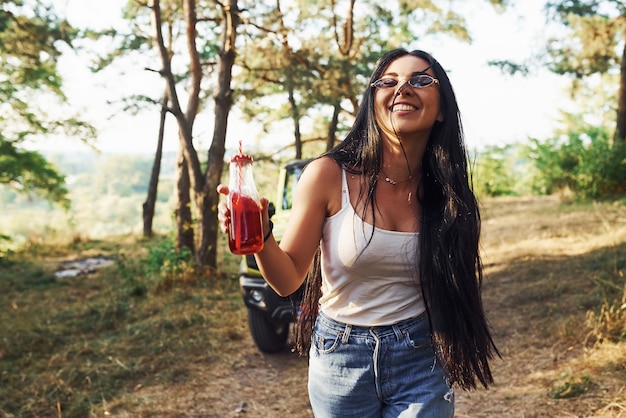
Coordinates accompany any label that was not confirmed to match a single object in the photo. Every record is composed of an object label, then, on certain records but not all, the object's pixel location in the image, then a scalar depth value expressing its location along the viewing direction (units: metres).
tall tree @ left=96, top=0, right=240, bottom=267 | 8.68
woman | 1.76
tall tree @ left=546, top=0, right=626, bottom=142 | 12.25
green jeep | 4.99
